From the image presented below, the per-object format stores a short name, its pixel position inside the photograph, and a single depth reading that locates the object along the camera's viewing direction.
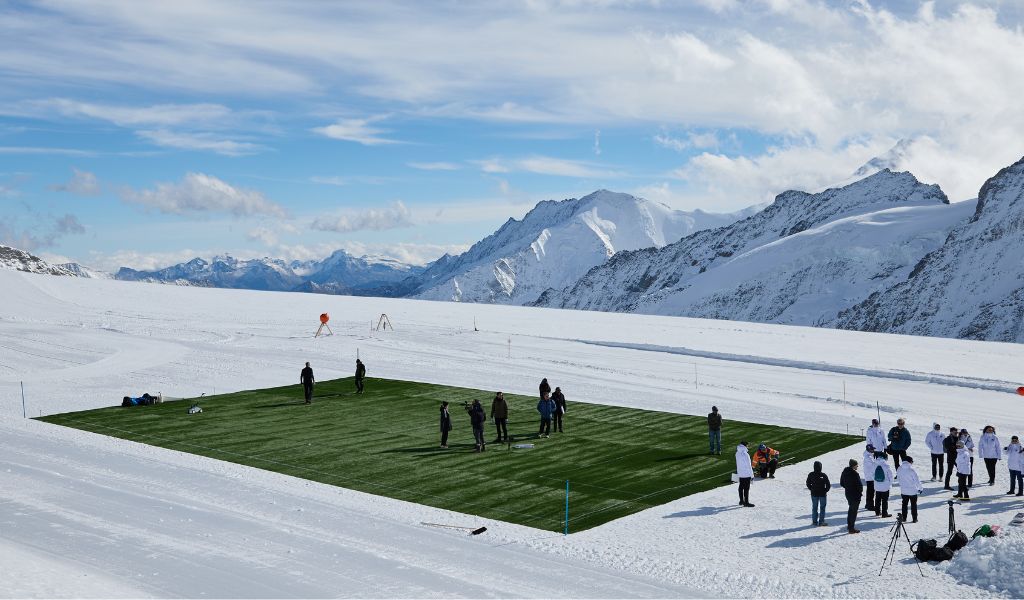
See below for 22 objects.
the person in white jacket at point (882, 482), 21.41
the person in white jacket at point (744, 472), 22.56
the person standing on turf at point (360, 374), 40.09
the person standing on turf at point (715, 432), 27.83
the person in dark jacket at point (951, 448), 24.34
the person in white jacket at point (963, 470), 22.86
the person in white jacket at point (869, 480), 22.16
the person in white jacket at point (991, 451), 24.63
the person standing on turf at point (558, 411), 31.69
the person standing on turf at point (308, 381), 37.16
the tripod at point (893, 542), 18.38
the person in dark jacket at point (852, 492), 20.44
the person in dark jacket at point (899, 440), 25.75
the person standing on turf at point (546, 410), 30.80
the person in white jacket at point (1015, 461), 23.19
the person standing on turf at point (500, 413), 29.62
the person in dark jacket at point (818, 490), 20.81
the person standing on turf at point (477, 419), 27.98
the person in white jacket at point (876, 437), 25.69
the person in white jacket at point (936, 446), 25.14
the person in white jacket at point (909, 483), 20.83
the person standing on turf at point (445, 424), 29.22
